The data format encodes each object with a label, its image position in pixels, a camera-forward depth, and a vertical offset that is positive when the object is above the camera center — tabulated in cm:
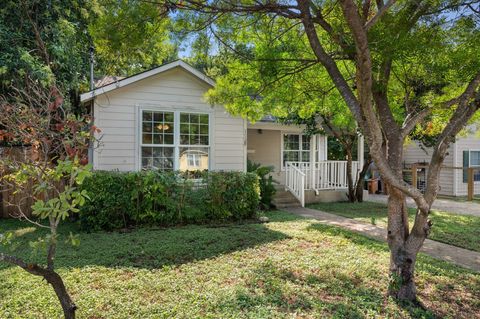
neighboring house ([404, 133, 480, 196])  1548 -5
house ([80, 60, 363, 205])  854 +98
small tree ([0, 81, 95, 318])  248 -13
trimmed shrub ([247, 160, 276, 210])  1010 -88
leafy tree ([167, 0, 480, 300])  354 +122
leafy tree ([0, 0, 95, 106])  757 +307
